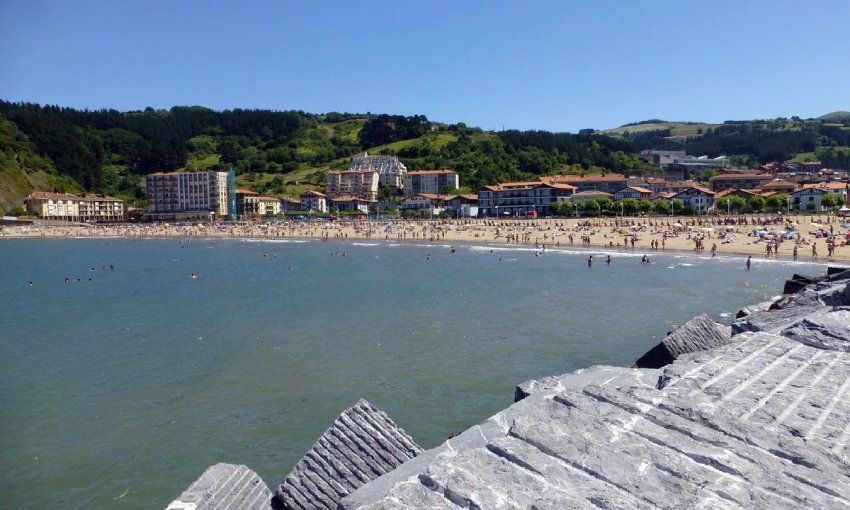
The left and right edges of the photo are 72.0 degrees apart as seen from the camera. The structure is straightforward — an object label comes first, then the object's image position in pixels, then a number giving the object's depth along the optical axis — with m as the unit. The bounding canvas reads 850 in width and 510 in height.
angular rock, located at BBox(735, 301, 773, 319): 14.91
